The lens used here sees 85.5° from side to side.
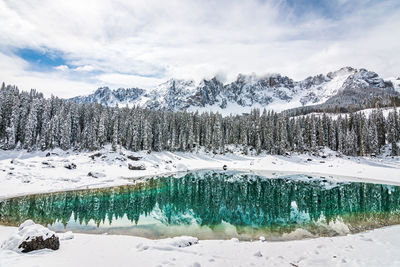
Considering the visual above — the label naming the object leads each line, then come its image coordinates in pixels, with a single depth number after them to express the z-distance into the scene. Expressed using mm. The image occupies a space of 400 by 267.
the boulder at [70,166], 48312
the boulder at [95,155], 61275
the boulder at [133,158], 68250
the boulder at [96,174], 46191
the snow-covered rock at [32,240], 10828
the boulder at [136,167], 57219
